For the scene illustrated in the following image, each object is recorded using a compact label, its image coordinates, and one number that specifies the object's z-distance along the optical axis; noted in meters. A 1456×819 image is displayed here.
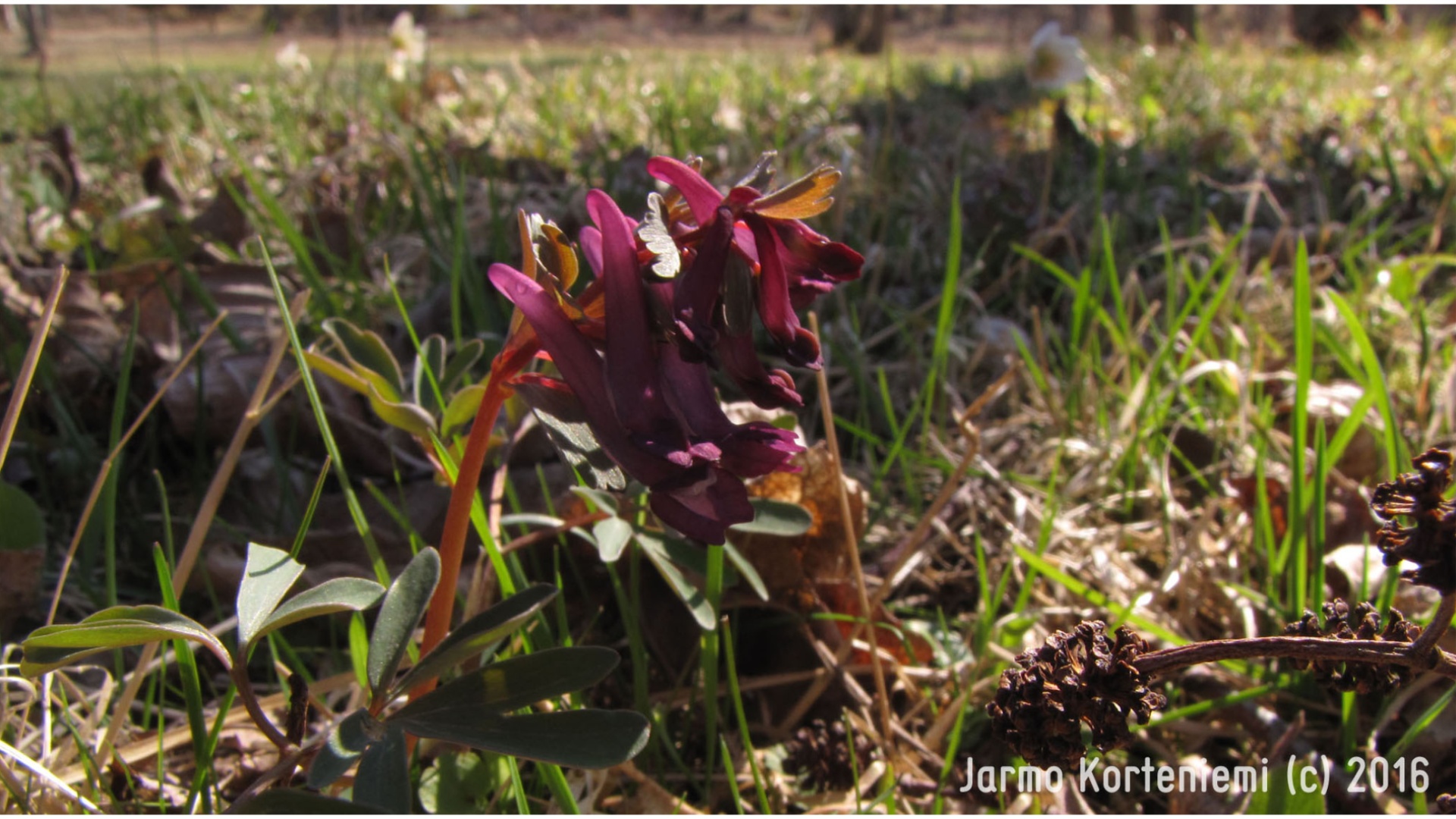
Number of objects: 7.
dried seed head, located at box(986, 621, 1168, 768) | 0.17
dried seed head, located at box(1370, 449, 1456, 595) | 0.16
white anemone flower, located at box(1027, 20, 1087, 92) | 0.60
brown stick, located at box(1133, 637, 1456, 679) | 0.16
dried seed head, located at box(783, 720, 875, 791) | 0.23
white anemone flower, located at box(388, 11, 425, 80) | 0.68
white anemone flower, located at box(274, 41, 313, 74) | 0.76
